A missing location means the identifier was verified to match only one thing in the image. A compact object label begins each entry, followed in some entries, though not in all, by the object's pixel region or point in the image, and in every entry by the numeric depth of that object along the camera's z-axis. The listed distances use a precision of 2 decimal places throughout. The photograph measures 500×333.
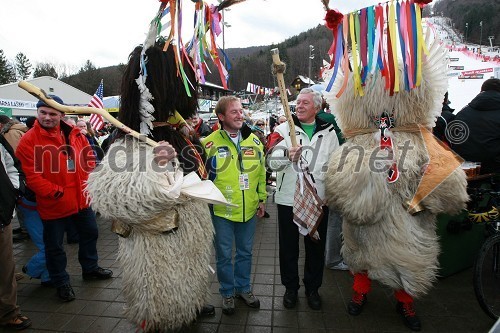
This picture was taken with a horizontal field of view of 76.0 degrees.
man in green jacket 2.85
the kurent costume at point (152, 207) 2.07
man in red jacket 3.02
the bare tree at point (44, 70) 54.47
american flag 8.26
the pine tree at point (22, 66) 57.63
